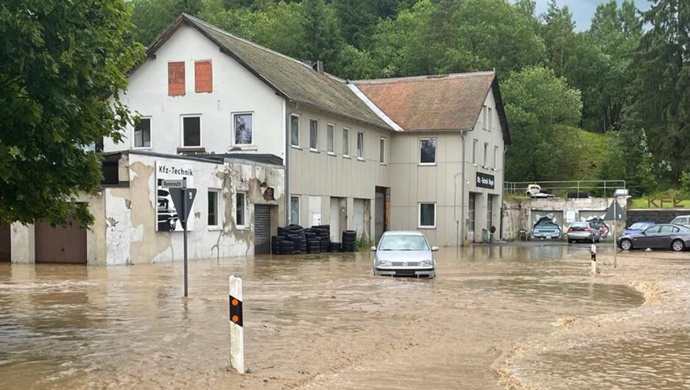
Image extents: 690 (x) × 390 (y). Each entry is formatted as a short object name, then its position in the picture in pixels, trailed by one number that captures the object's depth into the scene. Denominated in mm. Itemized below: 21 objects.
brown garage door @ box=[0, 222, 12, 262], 27998
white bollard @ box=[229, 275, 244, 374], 8883
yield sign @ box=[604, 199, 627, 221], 26202
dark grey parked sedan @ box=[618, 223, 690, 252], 40809
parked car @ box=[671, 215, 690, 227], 49081
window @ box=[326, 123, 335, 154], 40156
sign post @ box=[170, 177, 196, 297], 16266
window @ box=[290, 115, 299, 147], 36562
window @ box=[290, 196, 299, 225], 36906
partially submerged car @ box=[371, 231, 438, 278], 21859
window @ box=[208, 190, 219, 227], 31625
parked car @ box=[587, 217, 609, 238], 54688
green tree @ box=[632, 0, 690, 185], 61375
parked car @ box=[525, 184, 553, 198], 61156
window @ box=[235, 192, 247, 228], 33281
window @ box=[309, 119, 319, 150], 38562
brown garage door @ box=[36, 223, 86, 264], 26938
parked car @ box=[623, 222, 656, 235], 43122
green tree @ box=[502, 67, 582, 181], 66500
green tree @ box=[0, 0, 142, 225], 8844
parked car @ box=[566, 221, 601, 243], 50188
